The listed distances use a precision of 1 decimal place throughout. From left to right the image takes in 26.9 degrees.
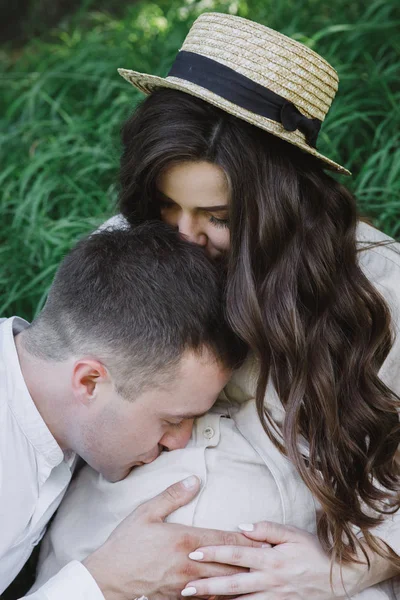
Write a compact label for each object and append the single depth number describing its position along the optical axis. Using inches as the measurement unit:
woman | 94.3
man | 89.8
